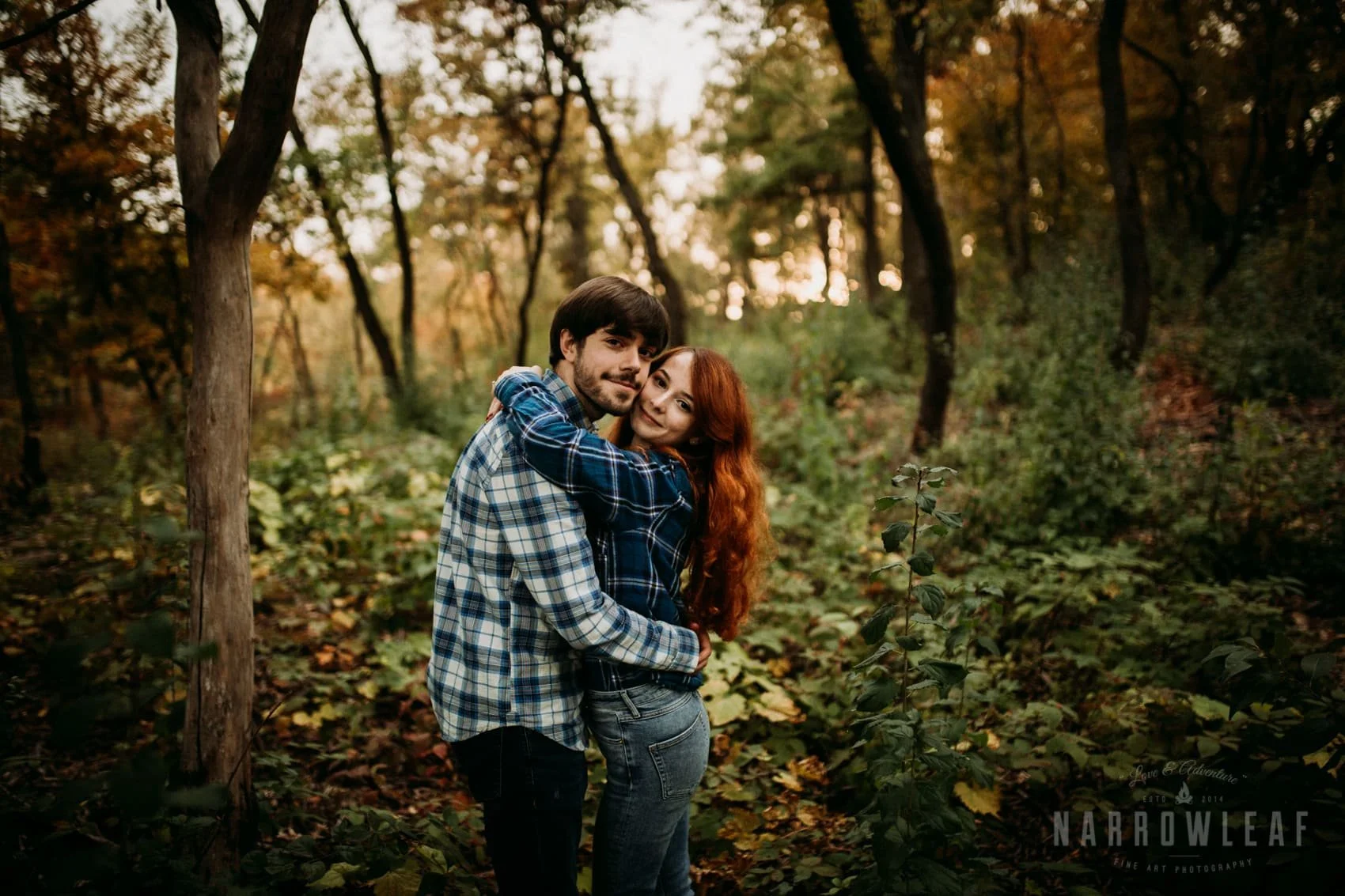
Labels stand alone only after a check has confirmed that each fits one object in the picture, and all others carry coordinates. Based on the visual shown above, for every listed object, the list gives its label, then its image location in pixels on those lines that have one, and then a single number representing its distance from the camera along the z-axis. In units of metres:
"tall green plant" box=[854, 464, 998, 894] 2.06
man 1.80
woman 1.86
